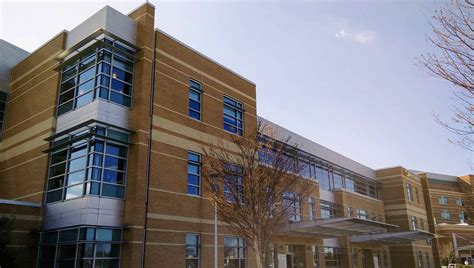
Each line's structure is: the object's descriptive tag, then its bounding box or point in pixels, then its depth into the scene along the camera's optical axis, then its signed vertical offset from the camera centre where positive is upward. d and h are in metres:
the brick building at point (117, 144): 18.19 +5.72
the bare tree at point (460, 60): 7.72 +3.57
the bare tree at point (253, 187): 15.74 +2.95
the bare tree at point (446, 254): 53.06 +1.33
